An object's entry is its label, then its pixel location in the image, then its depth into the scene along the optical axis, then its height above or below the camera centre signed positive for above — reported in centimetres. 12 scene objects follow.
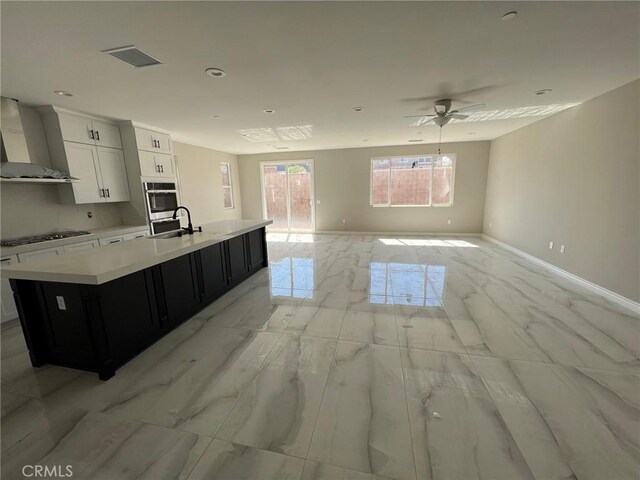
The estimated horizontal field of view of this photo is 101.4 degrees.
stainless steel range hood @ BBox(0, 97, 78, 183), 305 +52
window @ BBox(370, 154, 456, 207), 743 +15
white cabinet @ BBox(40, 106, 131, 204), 358 +56
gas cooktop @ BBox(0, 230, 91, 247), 302 -54
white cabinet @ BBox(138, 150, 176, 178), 452 +49
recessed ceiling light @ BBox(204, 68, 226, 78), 252 +114
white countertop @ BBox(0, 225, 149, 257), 291 -59
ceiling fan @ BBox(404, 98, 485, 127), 350 +102
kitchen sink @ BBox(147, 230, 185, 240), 341 -56
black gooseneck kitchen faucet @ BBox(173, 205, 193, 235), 352 -51
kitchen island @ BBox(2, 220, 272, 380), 199 -91
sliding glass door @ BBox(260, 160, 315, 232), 832 -18
